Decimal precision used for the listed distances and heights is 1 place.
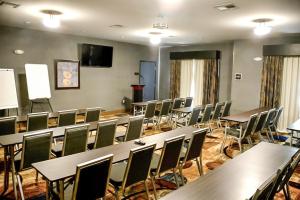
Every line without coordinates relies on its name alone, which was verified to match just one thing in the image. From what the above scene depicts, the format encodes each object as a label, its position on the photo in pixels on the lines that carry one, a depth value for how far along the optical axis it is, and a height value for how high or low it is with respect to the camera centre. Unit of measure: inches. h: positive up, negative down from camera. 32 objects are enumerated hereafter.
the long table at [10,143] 114.8 -30.5
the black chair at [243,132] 182.4 -38.7
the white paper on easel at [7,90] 238.7 -12.0
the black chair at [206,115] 234.5 -31.8
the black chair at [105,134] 136.9 -30.9
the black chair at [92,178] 79.4 -33.2
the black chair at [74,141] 123.1 -31.4
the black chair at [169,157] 109.1 -34.9
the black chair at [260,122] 194.7 -31.6
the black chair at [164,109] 265.4 -31.0
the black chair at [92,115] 189.5 -27.2
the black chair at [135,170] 94.8 -35.7
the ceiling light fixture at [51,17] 192.4 +51.2
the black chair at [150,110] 248.7 -30.0
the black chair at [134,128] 152.7 -30.2
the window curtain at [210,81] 353.7 +0.9
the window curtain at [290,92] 275.9 -9.5
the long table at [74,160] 82.6 -31.4
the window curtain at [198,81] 370.6 +0.6
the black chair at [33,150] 110.5 -32.9
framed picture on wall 309.3 +5.9
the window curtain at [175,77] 394.9 +6.3
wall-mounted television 332.8 +33.2
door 422.6 +4.3
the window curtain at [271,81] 283.6 +2.2
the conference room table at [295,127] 169.4 -30.8
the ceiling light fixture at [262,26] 199.9 +50.0
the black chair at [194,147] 122.9 -33.7
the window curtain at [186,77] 382.6 +5.8
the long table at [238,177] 72.5 -32.1
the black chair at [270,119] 213.2 -31.7
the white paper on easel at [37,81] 268.4 -3.1
